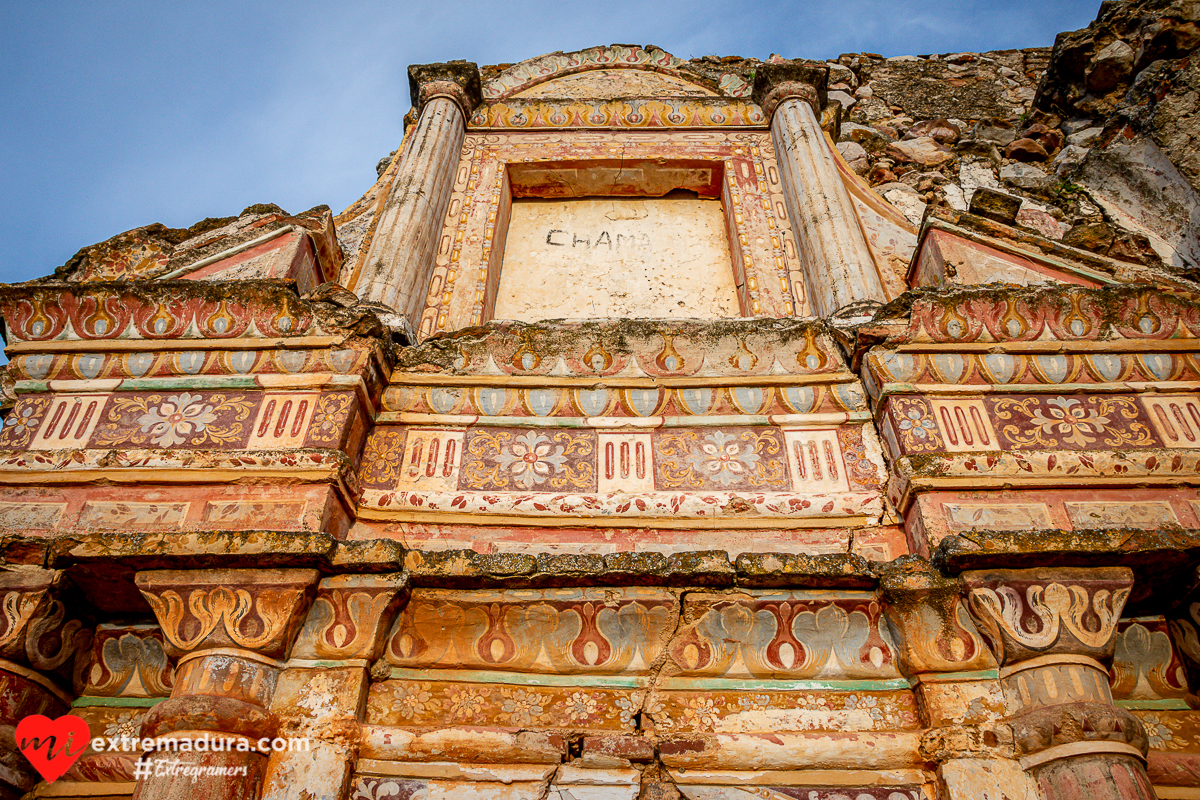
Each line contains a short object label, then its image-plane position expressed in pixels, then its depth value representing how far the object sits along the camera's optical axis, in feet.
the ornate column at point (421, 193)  15.62
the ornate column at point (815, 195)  15.44
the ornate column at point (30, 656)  9.45
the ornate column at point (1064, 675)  8.40
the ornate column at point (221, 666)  8.52
